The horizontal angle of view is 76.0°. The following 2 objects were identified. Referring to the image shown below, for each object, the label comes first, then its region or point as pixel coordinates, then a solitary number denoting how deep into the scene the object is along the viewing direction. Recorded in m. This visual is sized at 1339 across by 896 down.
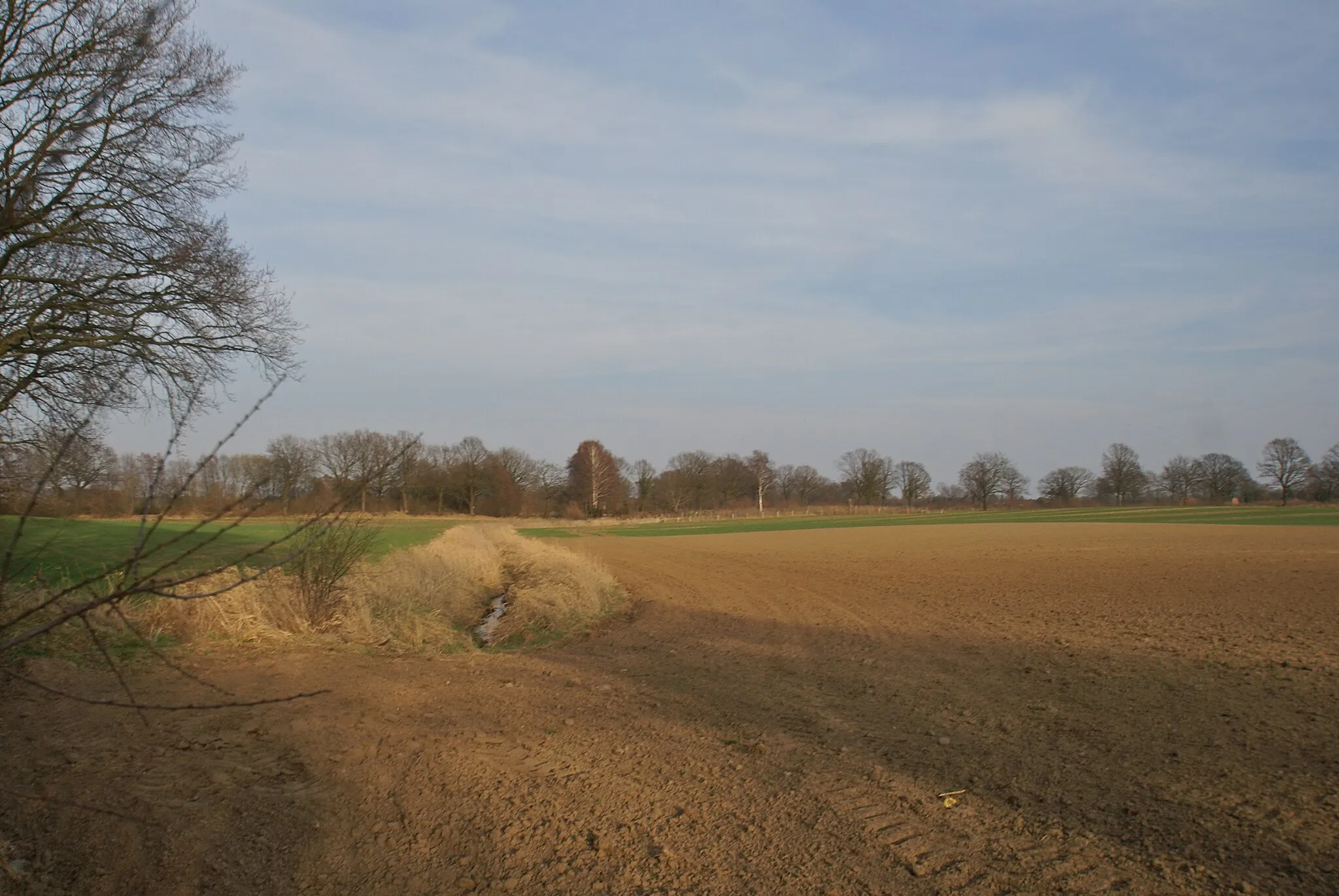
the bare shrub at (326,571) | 11.77
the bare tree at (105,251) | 11.38
